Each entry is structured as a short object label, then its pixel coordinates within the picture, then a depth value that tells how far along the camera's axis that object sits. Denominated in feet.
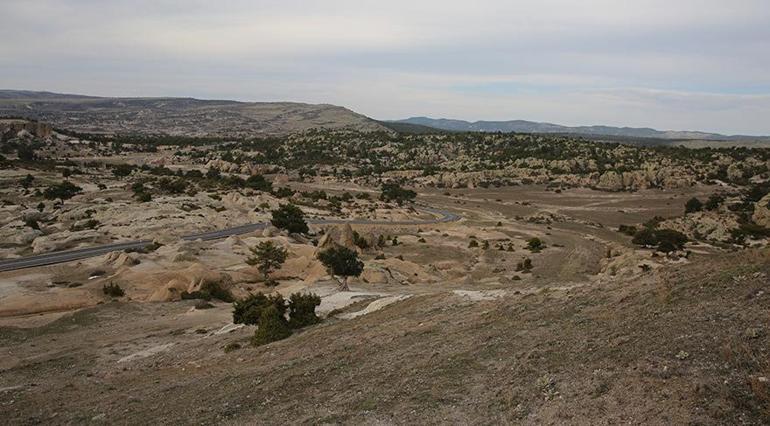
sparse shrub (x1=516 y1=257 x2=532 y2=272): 196.38
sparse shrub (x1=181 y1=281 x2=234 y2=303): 139.74
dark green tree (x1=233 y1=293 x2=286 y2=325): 95.98
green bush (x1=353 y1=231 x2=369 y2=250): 222.69
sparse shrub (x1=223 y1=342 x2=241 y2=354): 83.51
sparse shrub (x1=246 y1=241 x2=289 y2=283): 164.55
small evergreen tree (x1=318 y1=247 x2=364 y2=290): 135.64
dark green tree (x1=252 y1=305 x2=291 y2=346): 83.71
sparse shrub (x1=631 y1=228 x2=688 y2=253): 196.36
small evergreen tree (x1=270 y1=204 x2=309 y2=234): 239.71
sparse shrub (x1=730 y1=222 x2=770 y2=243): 223.30
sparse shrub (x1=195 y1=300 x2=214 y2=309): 129.14
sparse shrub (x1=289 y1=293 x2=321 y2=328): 92.99
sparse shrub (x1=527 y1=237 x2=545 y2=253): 239.11
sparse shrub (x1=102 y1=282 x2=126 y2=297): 142.00
